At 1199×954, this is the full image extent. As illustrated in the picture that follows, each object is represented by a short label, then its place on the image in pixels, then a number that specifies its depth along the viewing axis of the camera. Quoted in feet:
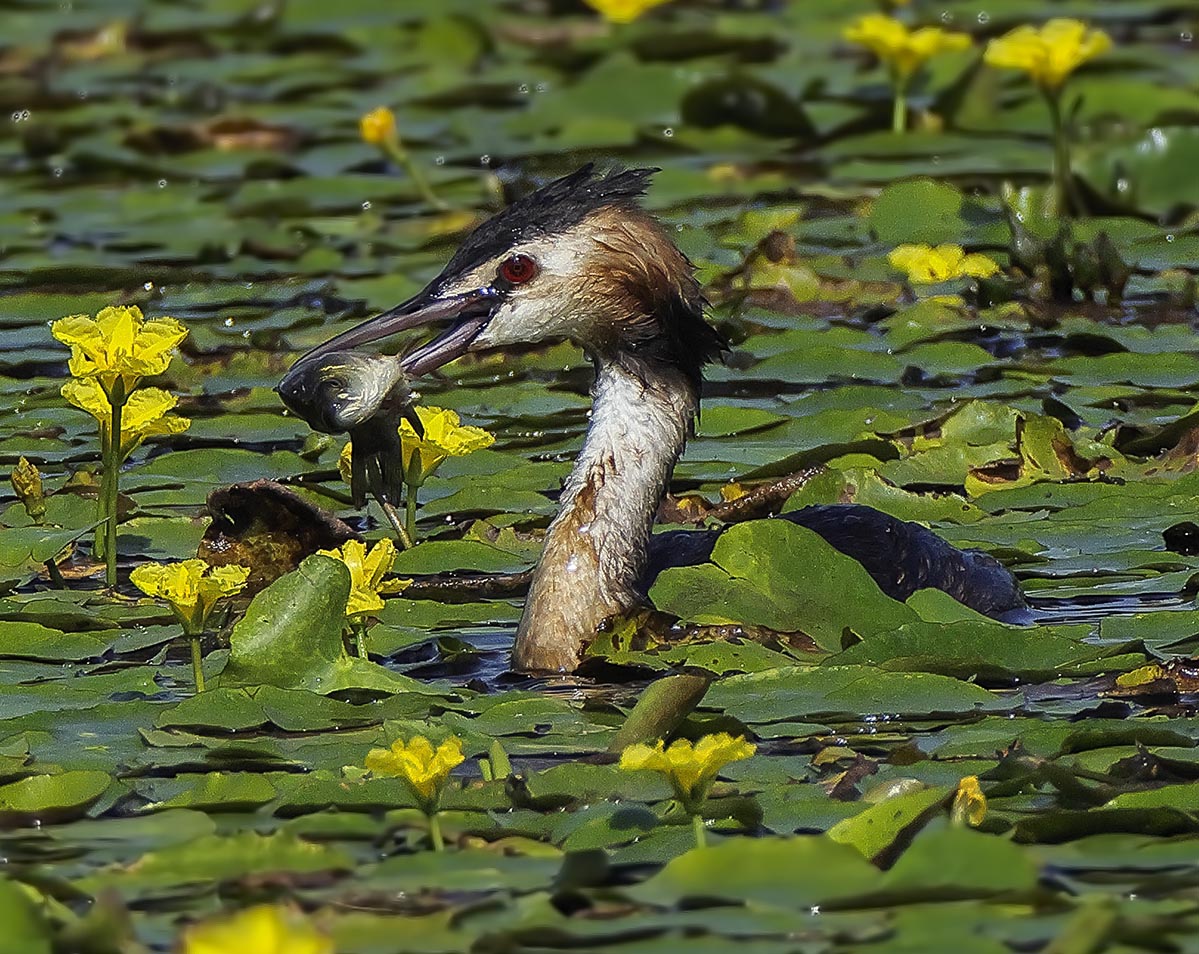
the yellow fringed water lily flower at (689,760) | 30.63
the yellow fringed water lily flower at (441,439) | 46.62
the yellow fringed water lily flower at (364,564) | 40.68
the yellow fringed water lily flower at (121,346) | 43.21
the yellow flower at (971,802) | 33.04
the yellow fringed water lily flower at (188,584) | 38.06
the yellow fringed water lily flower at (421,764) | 31.81
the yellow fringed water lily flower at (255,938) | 23.45
